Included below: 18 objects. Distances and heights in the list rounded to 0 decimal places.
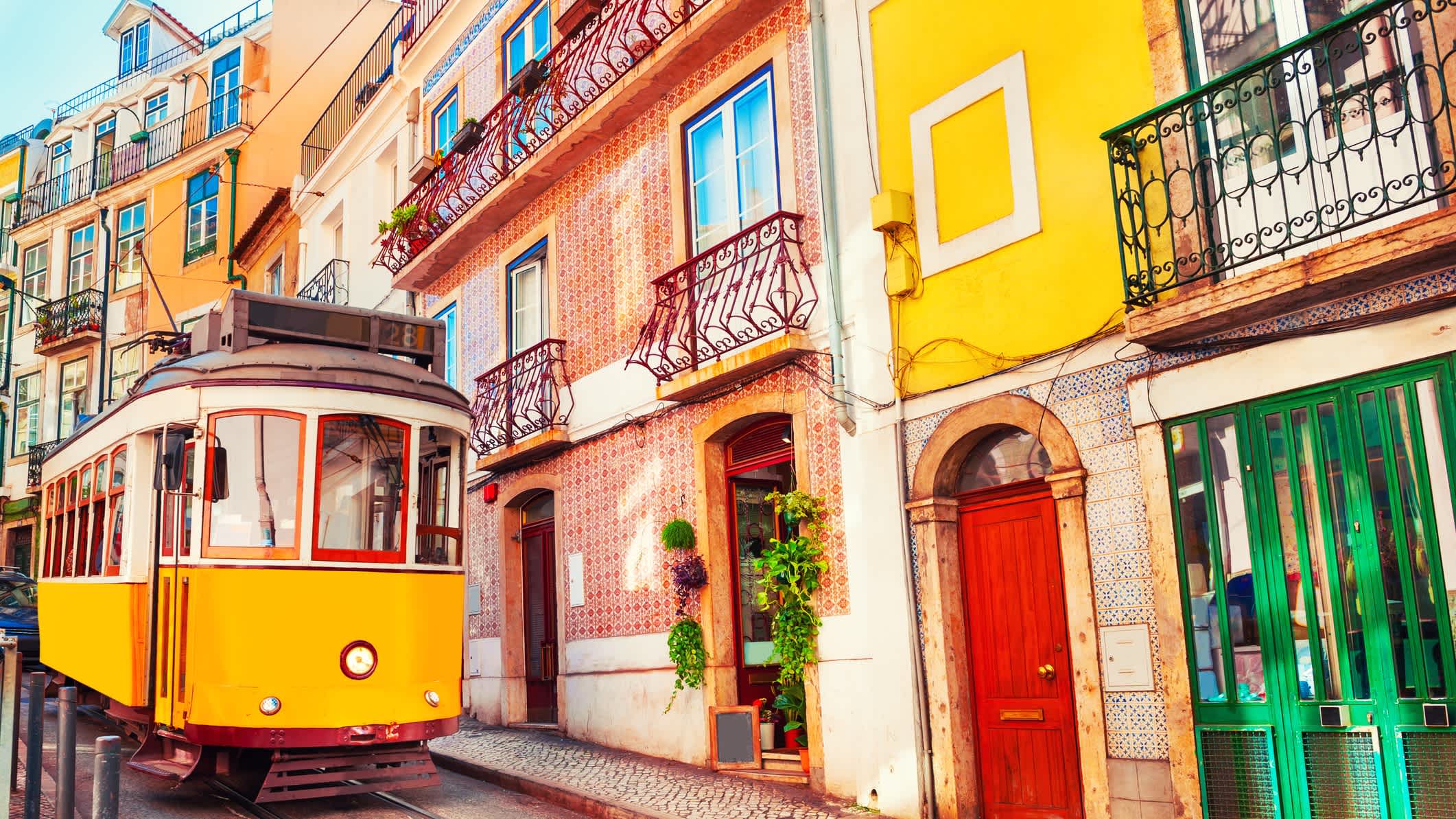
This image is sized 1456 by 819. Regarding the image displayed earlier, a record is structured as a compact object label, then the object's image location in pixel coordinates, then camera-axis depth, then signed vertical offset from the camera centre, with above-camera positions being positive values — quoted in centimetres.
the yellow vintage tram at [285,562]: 747 +50
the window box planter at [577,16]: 1195 +605
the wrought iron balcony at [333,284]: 1958 +575
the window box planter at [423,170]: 1549 +590
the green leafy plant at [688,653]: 1013 -28
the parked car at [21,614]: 1627 +55
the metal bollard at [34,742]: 637 -51
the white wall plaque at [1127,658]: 664 -34
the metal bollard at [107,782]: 495 -54
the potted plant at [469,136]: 1395 +567
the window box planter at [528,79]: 1273 +575
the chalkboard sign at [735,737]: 960 -96
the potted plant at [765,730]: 965 -91
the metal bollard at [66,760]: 550 -49
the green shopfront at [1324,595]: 546 -4
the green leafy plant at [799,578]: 905 +26
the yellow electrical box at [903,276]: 831 +226
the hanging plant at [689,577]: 1022 +35
